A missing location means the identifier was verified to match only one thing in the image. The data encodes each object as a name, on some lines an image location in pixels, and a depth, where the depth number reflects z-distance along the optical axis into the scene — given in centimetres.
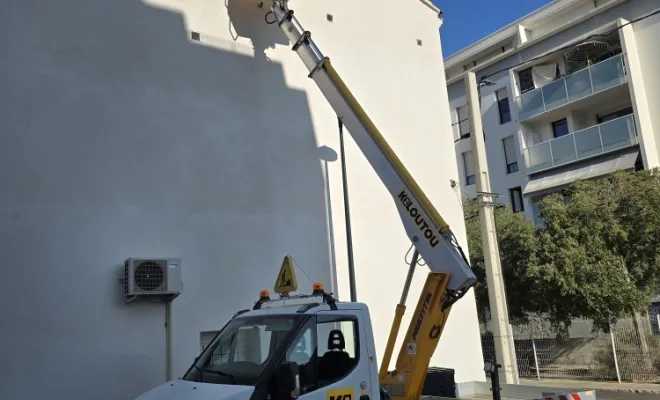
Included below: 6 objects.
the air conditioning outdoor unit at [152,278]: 798
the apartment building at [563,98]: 2189
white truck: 459
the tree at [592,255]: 1443
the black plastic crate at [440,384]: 651
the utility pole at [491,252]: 1024
